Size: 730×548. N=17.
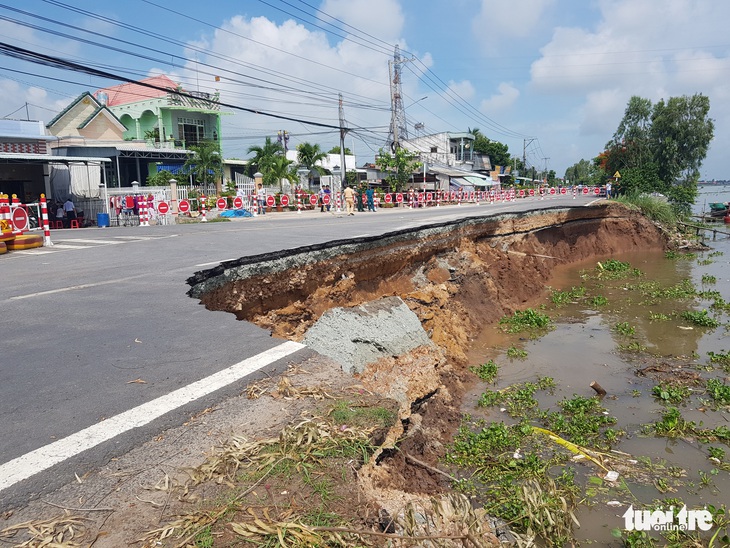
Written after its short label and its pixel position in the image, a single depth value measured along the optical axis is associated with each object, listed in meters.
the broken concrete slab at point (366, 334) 5.50
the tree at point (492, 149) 78.79
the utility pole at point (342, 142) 34.84
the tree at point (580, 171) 110.96
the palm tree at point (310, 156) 44.47
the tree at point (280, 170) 36.97
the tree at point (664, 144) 37.94
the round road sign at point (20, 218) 13.01
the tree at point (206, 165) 32.81
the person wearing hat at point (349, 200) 26.81
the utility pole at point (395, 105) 42.34
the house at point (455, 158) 56.62
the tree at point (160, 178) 30.97
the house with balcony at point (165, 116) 37.44
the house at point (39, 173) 23.28
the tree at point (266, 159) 37.03
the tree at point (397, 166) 40.69
